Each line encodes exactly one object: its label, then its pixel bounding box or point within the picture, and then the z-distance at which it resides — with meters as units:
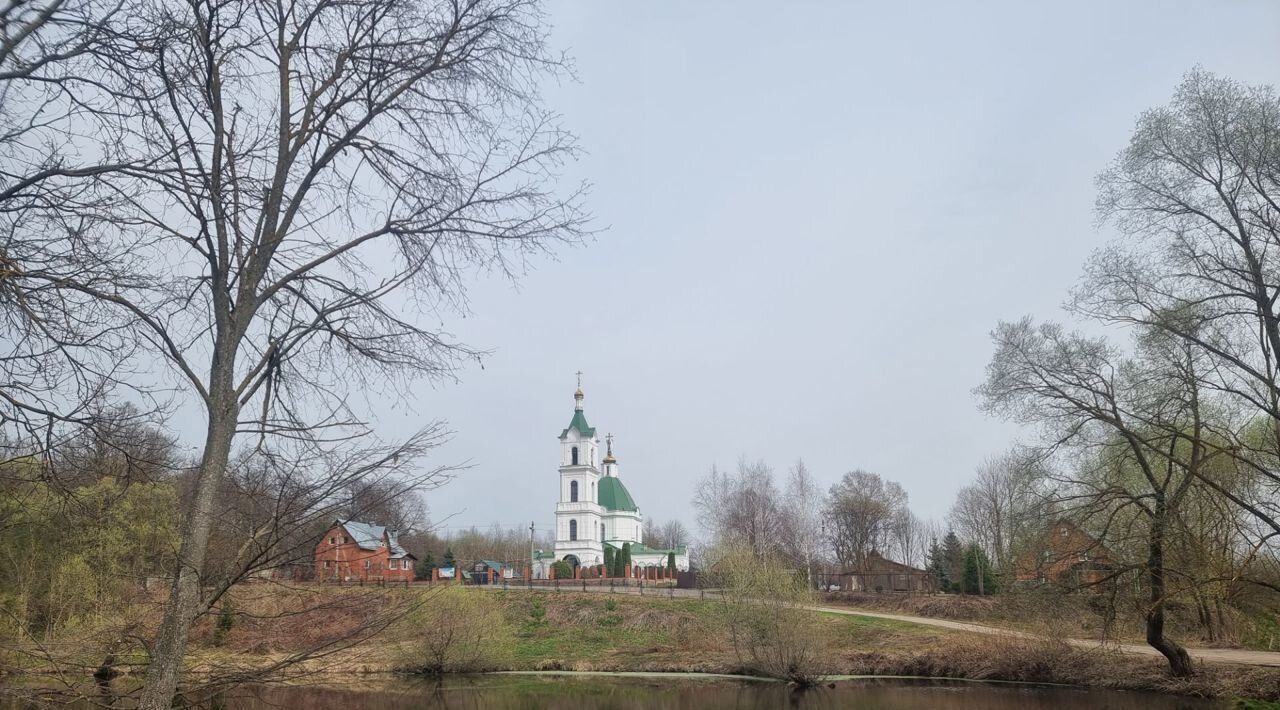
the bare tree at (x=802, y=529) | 59.62
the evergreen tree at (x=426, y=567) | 46.14
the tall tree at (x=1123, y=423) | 17.56
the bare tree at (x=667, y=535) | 109.19
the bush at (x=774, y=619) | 26.72
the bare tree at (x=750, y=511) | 59.19
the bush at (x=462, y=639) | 30.42
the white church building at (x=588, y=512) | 71.00
